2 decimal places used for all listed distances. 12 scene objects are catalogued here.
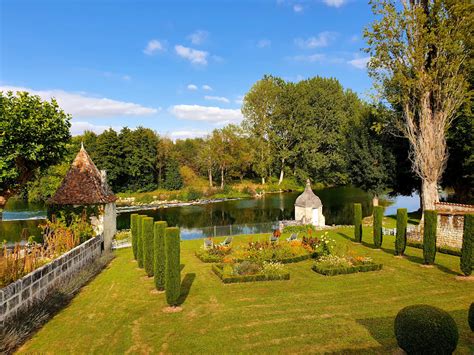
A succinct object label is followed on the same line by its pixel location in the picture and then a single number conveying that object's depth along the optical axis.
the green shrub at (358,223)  26.77
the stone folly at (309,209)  35.25
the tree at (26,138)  19.45
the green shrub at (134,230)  21.98
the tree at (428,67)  28.81
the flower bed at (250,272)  17.61
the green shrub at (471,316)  9.96
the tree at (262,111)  67.94
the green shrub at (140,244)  20.78
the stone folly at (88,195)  23.14
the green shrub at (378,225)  24.15
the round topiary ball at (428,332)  8.59
